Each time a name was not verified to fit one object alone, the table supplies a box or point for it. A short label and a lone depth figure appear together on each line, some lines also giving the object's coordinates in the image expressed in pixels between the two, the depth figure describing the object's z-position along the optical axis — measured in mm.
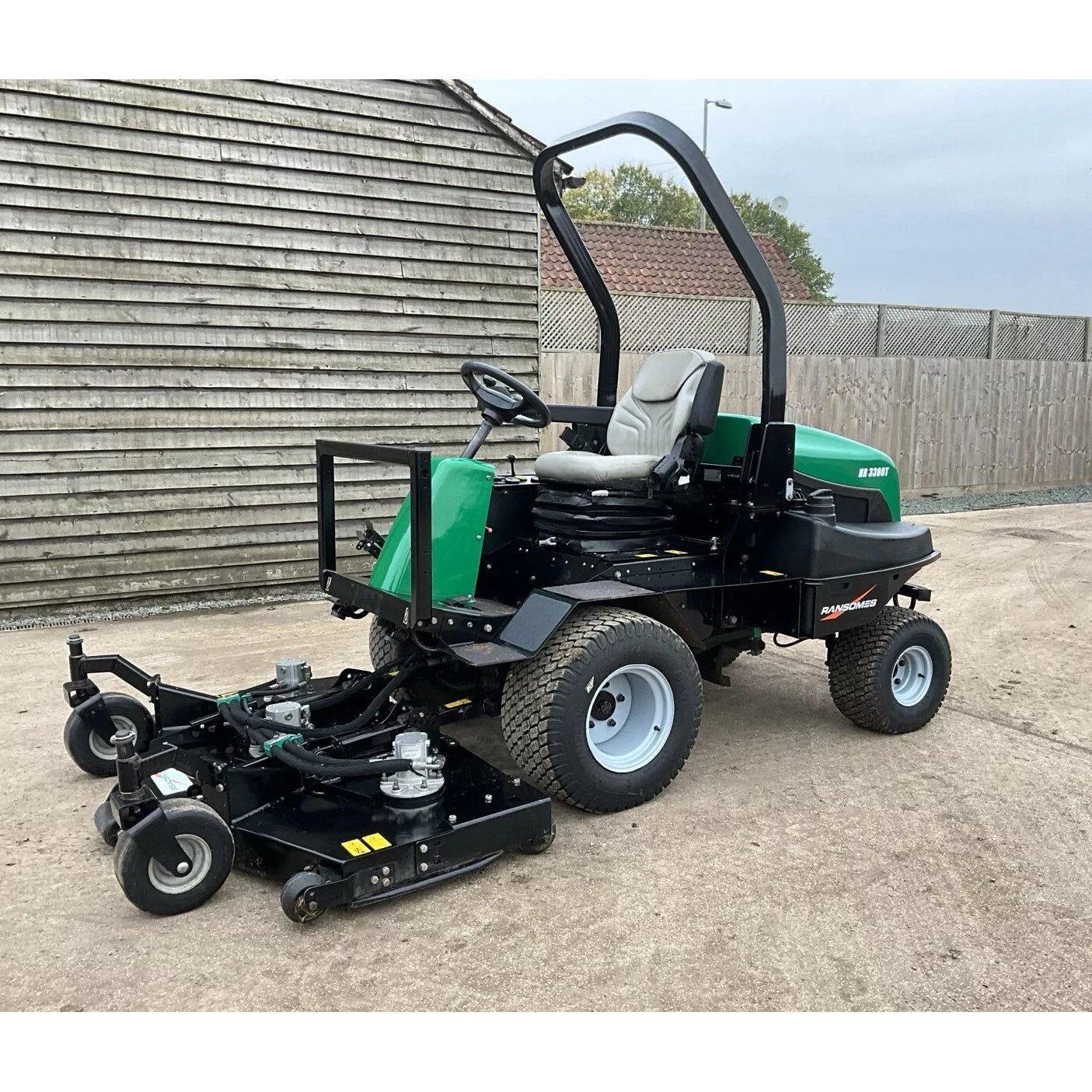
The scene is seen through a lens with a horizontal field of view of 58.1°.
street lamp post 20766
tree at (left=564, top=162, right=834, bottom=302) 43188
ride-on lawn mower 2820
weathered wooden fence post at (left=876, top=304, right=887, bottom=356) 11984
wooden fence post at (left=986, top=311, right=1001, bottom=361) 12844
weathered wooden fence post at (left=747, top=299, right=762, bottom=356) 11164
